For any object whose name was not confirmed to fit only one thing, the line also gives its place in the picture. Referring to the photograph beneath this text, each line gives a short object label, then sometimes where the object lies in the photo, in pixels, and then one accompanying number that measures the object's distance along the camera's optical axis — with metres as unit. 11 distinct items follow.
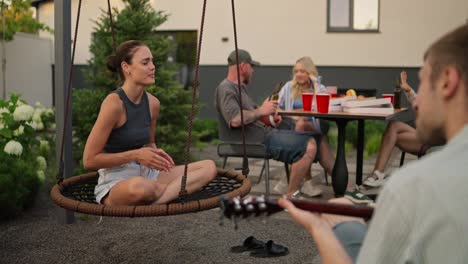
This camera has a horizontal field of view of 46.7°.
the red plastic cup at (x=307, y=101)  4.67
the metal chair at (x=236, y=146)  4.99
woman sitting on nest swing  3.03
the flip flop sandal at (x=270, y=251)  3.59
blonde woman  5.26
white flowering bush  4.38
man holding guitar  1.04
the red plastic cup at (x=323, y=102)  4.53
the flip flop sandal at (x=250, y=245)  3.70
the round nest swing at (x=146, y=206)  2.62
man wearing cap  4.87
